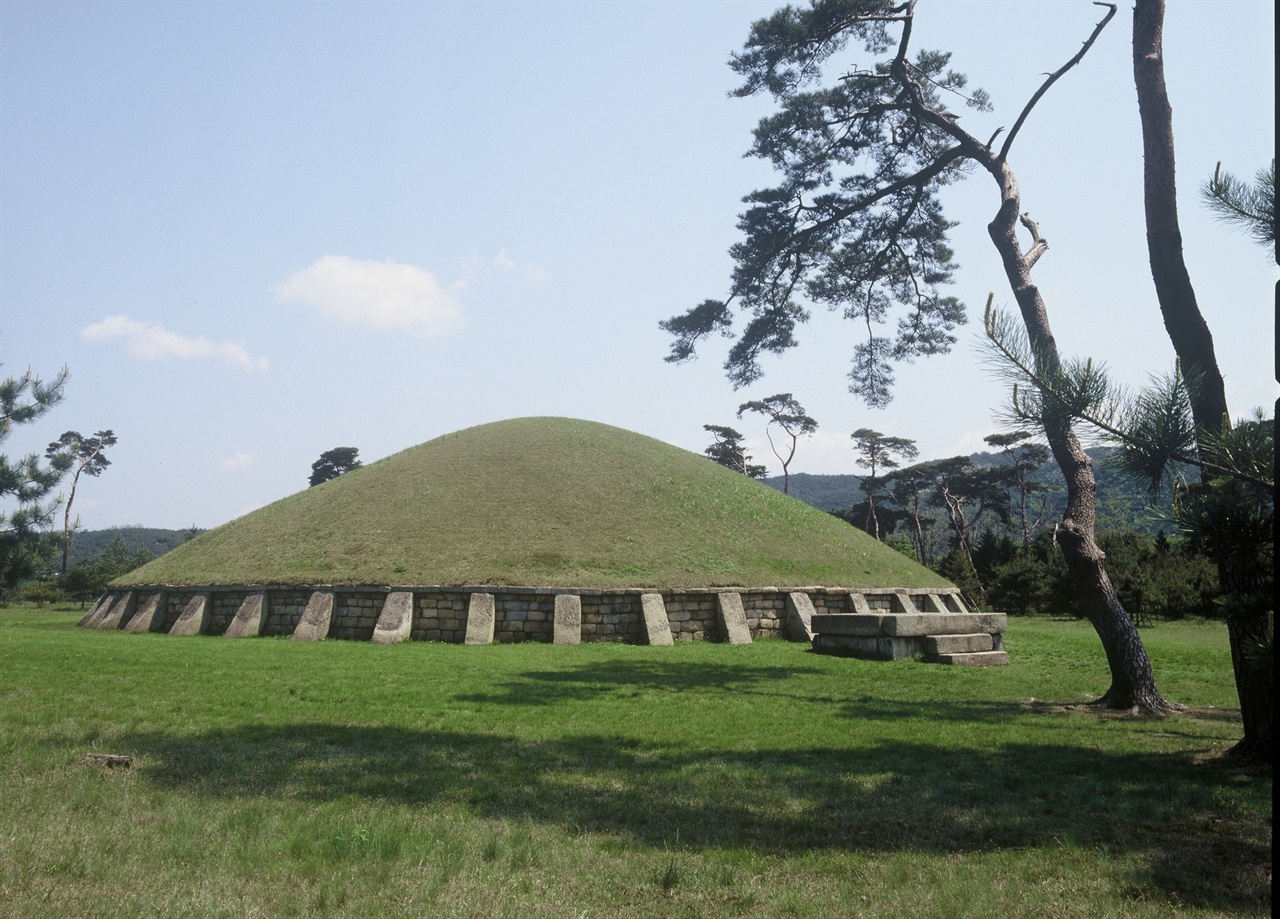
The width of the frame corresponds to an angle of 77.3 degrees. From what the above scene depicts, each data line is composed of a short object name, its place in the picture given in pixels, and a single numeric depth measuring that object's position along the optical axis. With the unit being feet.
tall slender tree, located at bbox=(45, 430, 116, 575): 287.89
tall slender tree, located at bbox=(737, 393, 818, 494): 262.26
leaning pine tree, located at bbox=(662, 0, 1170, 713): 52.47
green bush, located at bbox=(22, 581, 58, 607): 179.42
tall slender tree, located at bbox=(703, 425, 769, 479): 279.08
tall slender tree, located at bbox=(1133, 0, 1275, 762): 25.11
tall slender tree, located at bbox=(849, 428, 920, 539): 262.67
